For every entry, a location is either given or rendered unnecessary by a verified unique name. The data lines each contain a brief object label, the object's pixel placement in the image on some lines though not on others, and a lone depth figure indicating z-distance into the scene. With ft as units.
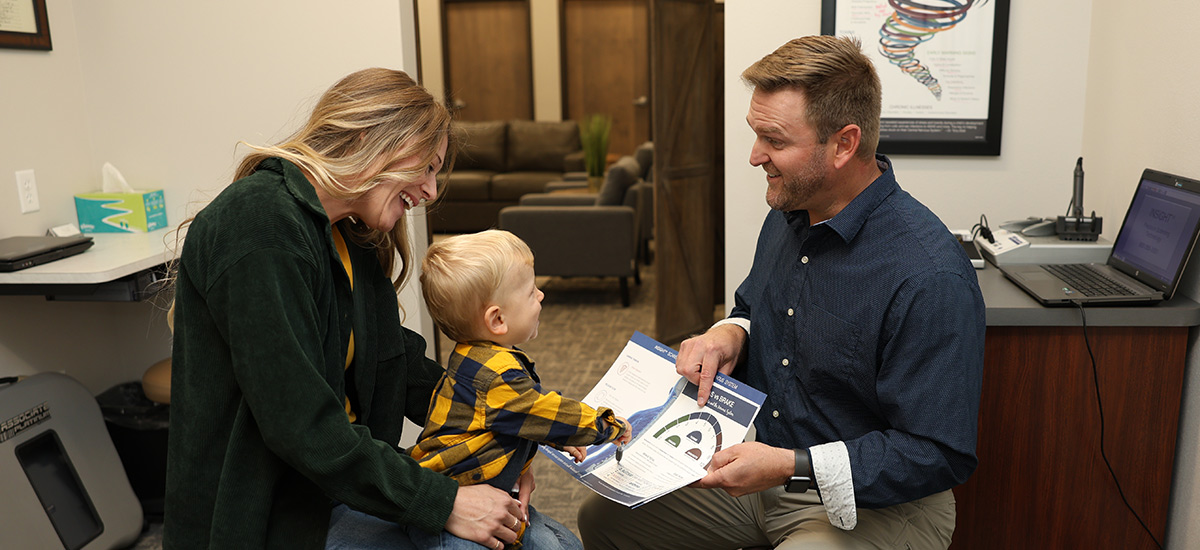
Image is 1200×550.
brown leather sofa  27.09
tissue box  9.81
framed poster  8.99
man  4.96
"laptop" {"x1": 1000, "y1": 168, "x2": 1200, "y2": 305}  6.45
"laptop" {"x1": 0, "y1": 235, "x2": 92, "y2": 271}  7.97
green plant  21.95
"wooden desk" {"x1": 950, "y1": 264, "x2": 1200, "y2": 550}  6.59
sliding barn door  15.14
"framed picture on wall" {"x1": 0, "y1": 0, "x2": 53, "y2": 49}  8.86
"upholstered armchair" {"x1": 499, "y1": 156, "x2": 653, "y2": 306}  18.74
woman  4.20
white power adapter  7.95
